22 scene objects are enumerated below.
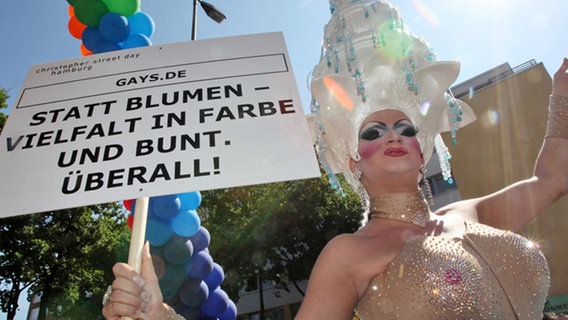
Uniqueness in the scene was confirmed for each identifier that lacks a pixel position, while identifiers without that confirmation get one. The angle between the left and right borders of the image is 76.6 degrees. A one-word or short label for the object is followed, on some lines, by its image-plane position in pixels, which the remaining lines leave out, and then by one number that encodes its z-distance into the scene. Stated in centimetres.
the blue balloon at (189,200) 419
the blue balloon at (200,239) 461
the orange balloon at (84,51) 371
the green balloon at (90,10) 344
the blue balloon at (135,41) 356
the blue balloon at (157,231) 394
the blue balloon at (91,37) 349
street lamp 637
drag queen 145
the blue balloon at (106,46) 342
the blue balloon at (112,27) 339
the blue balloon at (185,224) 411
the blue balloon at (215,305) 467
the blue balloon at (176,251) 407
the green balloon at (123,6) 346
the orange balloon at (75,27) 381
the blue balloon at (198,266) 442
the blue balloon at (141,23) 362
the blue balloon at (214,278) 487
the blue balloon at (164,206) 389
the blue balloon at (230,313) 480
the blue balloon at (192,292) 439
